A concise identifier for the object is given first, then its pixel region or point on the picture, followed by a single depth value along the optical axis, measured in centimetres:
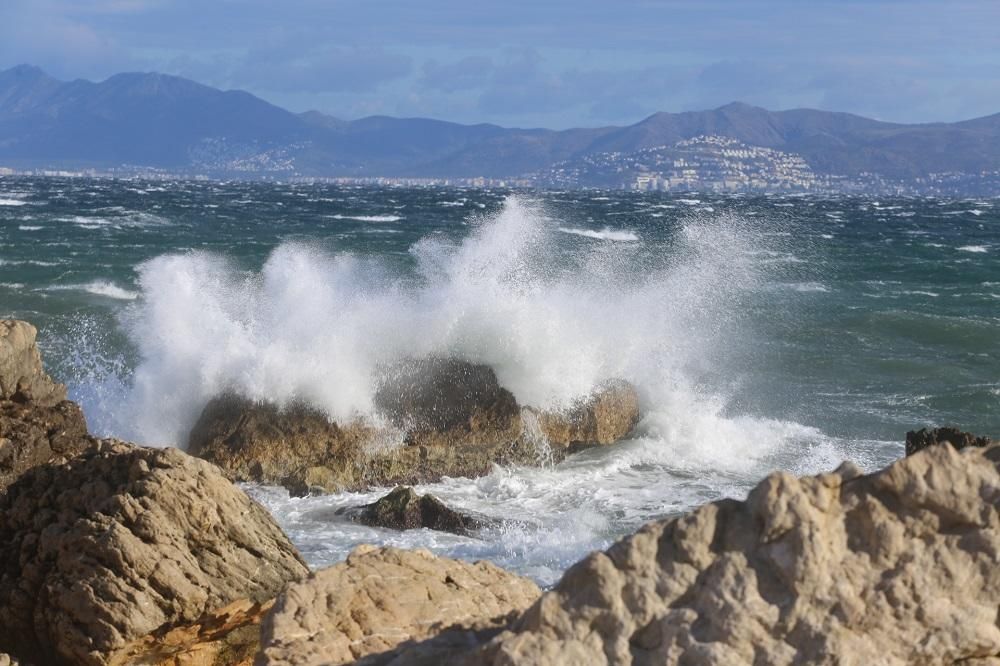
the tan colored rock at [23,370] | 1812
